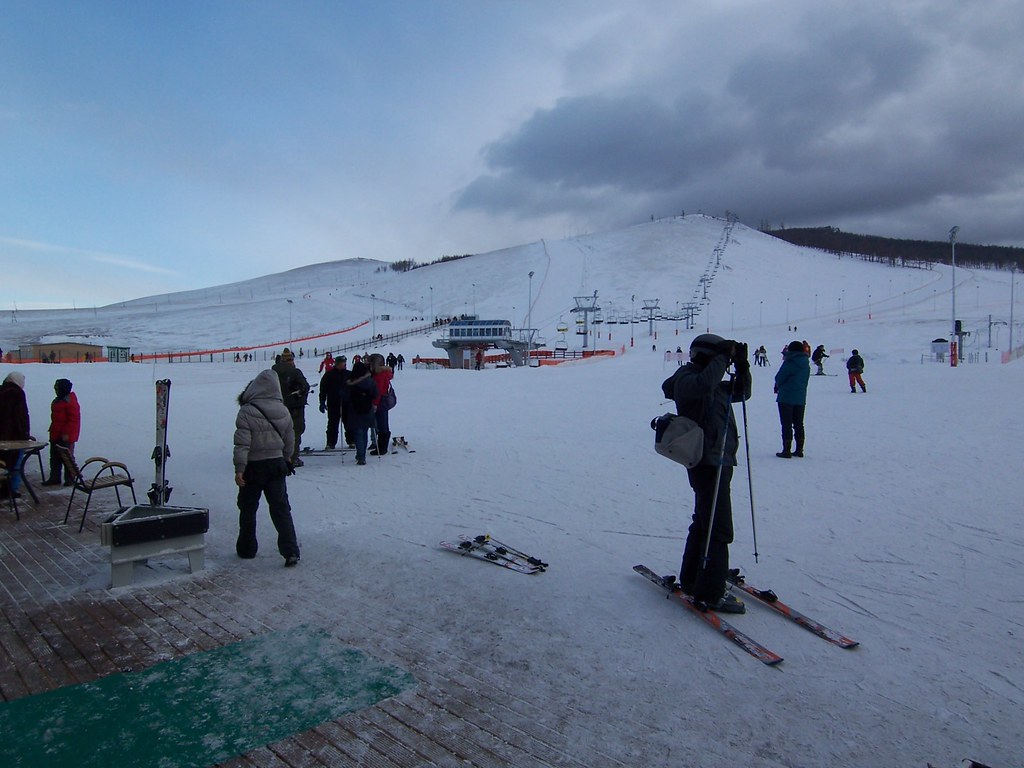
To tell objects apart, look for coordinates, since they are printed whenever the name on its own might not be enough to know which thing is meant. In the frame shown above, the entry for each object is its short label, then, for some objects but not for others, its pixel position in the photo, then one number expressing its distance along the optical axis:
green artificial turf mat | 2.87
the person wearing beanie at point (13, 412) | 7.96
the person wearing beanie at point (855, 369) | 18.97
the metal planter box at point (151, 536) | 4.70
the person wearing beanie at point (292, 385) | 8.92
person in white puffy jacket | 5.20
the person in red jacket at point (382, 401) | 9.56
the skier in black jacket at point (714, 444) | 4.07
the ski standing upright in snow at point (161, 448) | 5.99
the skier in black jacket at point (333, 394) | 10.40
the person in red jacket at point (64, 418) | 8.12
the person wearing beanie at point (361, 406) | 9.30
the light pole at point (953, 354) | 29.92
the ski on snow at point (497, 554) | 5.07
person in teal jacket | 9.59
